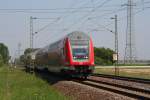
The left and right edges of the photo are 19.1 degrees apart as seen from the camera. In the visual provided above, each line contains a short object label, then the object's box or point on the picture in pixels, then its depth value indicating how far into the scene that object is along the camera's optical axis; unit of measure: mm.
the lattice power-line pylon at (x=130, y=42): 78750
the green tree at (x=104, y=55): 135250
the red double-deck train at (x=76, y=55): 36094
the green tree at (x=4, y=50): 168875
